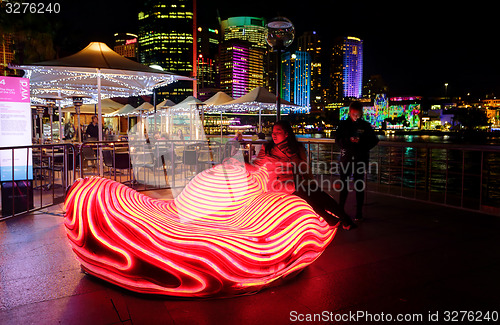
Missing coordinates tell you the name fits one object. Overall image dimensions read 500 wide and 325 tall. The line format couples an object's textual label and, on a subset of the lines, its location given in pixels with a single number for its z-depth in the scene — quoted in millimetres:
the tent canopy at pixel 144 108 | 22953
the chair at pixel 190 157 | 10688
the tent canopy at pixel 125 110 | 22688
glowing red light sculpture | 2943
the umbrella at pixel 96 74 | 7338
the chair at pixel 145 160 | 10031
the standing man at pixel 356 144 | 5727
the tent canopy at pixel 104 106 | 19906
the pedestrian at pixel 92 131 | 16000
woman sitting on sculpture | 3670
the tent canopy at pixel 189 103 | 16141
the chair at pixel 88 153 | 10562
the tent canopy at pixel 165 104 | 20516
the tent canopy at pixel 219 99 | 16688
